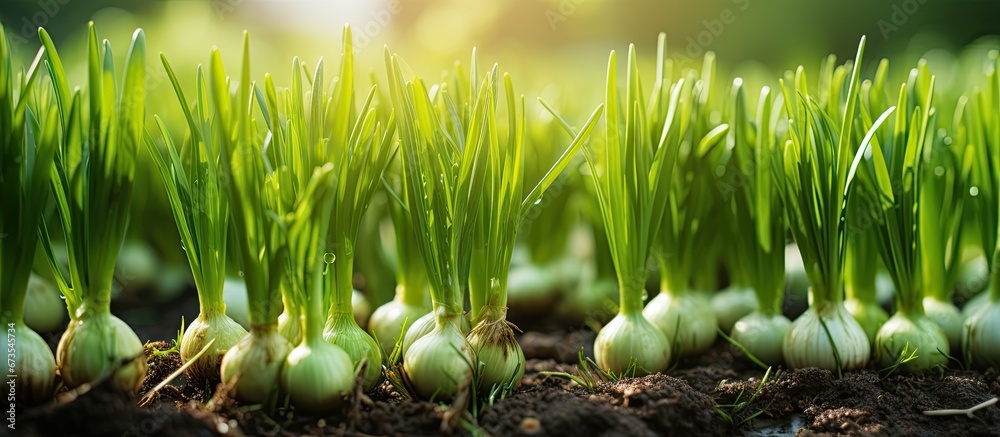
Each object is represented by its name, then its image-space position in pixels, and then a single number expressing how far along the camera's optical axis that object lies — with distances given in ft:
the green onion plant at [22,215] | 2.96
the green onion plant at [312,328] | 2.95
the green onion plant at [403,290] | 3.35
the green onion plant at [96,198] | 2.98
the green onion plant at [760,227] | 3.36
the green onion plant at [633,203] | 3.20
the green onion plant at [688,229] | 3.42
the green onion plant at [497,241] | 3.10
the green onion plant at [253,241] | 2.93
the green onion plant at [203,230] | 3.06
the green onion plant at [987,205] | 3.29
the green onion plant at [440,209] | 3.05
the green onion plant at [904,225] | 3.26
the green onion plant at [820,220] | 3.20
